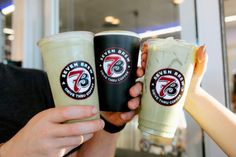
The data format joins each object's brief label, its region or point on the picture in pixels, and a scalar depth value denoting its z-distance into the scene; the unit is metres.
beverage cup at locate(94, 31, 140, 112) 0.44
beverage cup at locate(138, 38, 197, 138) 0.44
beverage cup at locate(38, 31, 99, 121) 0.41
